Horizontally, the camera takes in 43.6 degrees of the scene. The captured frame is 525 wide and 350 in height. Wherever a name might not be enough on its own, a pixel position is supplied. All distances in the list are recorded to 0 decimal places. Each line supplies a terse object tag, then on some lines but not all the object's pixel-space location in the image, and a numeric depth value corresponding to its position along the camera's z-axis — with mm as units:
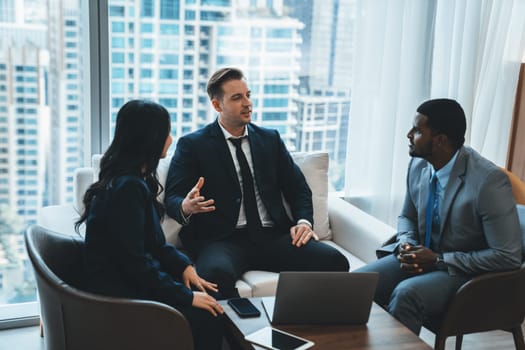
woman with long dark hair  2109
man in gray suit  2486
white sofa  2863
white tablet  2021
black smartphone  2242
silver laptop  2104
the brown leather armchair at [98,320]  1981
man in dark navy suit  2939
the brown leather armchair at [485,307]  2424
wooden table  2092
